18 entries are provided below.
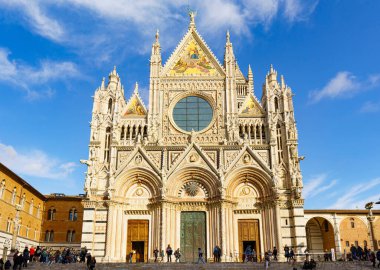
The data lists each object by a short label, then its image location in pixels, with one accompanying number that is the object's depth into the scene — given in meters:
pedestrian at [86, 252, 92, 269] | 22.09
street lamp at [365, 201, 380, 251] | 23.59
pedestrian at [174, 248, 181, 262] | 26.66
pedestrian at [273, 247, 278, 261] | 27.08
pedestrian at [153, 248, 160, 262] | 27.62
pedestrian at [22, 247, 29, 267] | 22.63
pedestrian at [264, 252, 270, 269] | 22.25
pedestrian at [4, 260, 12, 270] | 21.80
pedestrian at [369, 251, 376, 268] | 21.48
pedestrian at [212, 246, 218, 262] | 27.14
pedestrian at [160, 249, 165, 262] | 27.71
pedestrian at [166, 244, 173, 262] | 26.77
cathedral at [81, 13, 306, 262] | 29.08
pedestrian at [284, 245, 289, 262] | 25.38
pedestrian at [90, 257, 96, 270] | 21.48
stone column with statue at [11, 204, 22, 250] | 23.75
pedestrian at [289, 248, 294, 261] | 24.88
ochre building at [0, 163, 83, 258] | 33.19
